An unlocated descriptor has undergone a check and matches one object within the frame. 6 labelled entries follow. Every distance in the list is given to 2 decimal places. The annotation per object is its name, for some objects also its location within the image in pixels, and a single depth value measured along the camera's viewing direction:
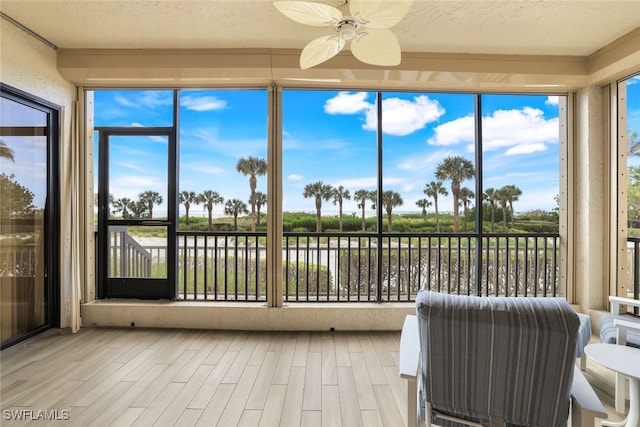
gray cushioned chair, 1.13
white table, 1.57
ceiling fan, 1.68
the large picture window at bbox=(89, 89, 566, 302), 3.65
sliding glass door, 2.74
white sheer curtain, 3.26
